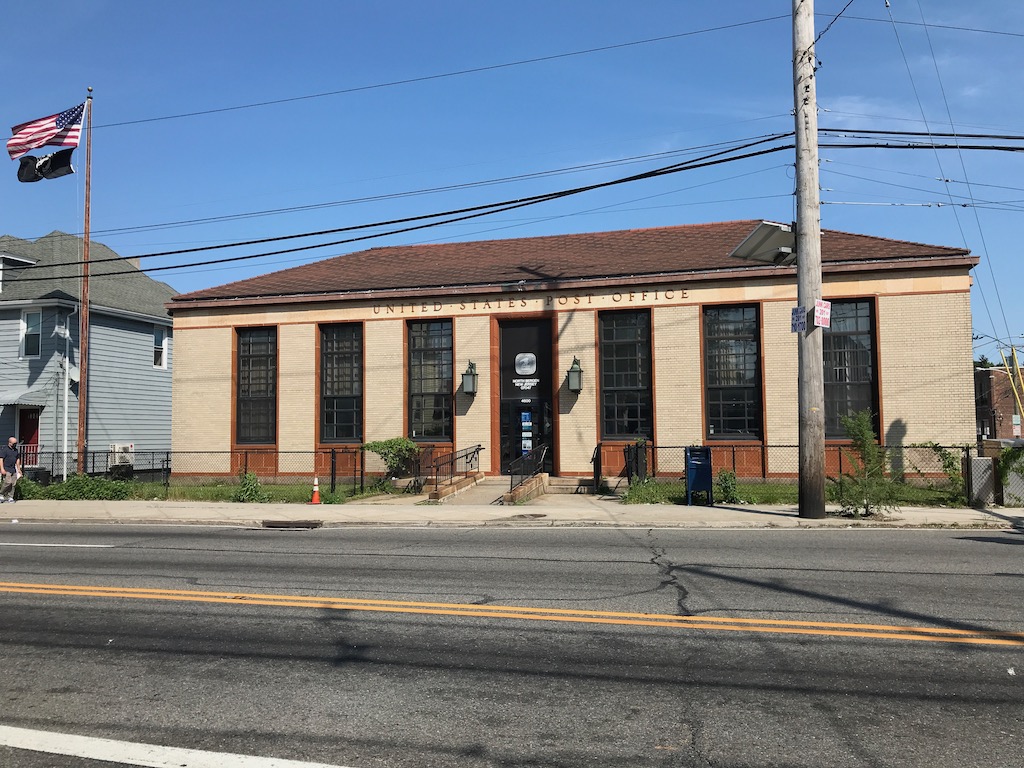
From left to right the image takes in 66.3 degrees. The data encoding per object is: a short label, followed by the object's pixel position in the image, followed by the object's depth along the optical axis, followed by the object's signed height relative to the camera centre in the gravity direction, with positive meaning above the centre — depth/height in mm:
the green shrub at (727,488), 17578 -1449
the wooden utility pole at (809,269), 14734 +2914
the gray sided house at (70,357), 28625 +2788
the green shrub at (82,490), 20969 -1646
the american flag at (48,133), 22750 +8697
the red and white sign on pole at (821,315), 14547 +2006
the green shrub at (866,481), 14625 -1092
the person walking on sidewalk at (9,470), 20203 -1031
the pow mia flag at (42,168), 23172 +7757
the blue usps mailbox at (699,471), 17106 -1027
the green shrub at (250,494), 20109 -1698
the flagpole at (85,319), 24969 +3617
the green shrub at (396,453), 23641 -786
